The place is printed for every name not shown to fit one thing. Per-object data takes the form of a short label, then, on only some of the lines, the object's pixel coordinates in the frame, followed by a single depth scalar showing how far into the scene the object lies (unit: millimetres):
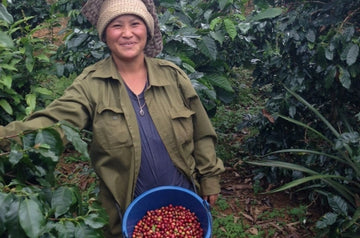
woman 1870
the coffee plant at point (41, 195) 1069
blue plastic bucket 1897
